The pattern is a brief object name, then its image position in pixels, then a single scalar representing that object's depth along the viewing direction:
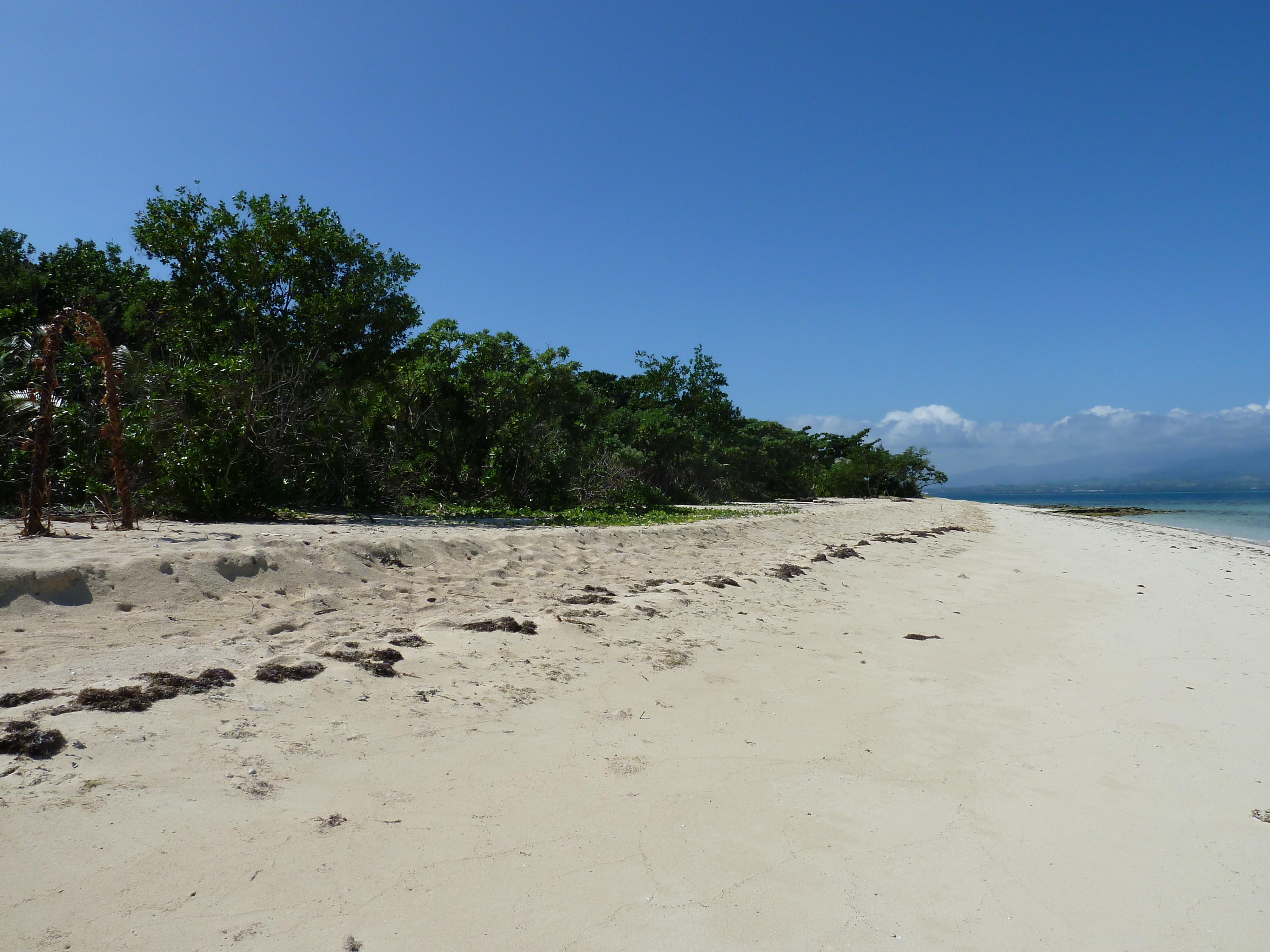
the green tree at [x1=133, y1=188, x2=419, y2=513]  8.99
